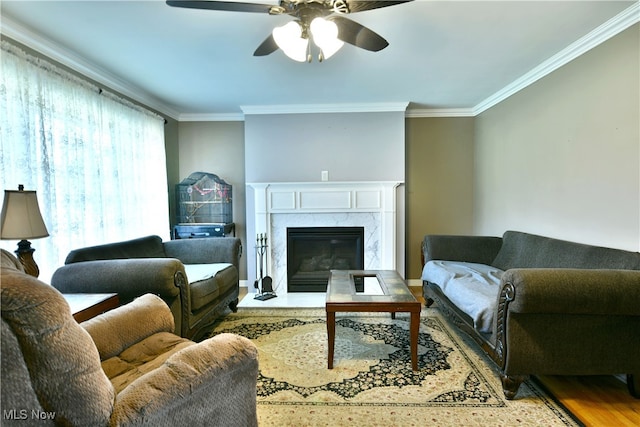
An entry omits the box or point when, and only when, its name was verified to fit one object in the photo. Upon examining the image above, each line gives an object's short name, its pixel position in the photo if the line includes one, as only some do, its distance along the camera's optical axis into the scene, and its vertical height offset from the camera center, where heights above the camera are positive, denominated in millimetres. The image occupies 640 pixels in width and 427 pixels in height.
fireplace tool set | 3717 -994
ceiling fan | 1487 +925
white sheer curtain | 1964 +367
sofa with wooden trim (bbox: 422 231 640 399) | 1580 -718
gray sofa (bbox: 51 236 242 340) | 2027 -566
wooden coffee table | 2041 -724
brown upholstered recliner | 721 -558
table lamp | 1545 -100
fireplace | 3885 -213
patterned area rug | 1637 -1178
